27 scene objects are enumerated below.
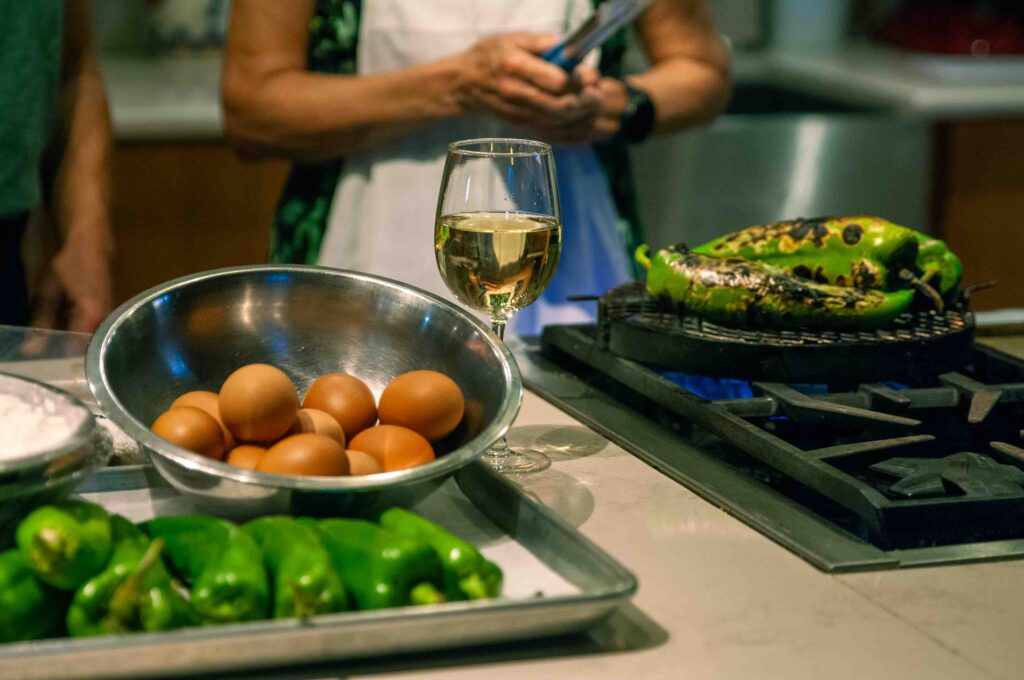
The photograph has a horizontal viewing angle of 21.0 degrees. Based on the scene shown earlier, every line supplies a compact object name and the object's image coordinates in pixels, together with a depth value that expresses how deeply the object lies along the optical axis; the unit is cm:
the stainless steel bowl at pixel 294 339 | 175
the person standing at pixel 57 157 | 236
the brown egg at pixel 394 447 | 170
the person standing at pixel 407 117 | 241
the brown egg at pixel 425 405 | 173
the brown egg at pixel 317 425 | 171
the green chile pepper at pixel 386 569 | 154
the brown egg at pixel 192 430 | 167
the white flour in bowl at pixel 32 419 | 160
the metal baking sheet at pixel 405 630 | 149
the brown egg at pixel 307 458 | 164
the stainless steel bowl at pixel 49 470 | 155
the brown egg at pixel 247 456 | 167
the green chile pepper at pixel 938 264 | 204
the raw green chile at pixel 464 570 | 156
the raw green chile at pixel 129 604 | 151
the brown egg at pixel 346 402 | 174
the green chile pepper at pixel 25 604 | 151
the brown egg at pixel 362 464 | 167
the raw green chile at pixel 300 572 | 152
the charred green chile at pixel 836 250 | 203
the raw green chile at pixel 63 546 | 152
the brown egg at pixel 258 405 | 168
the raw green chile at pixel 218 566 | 152
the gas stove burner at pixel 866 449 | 167
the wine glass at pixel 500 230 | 180
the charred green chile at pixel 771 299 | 195
